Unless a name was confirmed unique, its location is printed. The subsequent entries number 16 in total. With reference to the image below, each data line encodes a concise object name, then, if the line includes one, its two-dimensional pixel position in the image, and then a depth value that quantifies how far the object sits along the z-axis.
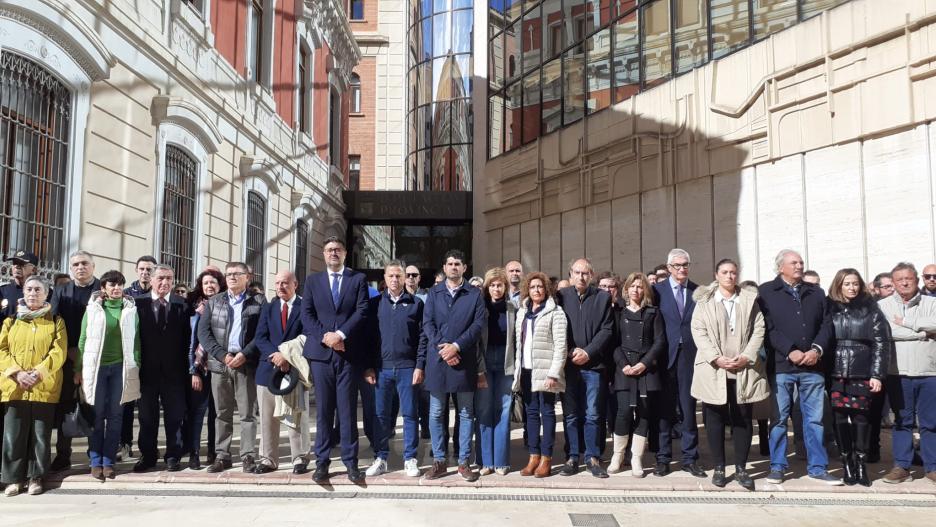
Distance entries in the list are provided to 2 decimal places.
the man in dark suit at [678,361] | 6.18
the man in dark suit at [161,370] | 6.22
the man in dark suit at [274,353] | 6.11
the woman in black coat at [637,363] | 6.12
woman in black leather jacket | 5.88
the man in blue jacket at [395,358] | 6.21
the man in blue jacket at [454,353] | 5.96
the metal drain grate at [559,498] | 5.41
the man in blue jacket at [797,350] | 5.82
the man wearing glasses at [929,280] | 6.52
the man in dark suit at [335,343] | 5.91
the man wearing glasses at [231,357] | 6.18
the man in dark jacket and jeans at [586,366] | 6.12
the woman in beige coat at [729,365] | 5.73
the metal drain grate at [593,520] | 4.78
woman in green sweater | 5.88
